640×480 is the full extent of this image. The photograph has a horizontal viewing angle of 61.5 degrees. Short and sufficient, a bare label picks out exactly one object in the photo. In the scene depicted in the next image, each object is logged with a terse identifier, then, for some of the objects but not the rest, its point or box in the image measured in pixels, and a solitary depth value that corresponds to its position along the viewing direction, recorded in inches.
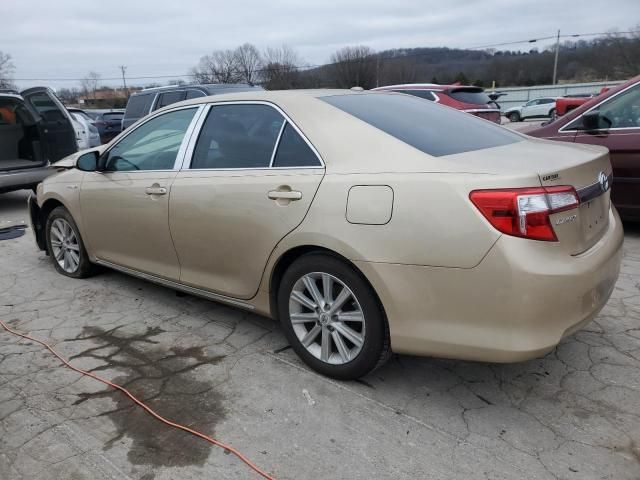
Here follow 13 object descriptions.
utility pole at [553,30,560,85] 2605.8
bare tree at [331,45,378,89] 2417.6
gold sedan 90.7
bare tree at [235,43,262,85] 2421.3
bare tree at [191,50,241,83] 2359.7
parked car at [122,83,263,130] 420.2
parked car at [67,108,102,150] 424.8
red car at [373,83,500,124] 433.7
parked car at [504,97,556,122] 1369.3
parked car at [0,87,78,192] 331.9
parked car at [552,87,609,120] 535.4
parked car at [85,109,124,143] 689.0
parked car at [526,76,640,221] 198.4
